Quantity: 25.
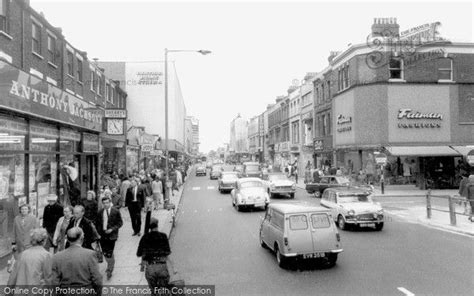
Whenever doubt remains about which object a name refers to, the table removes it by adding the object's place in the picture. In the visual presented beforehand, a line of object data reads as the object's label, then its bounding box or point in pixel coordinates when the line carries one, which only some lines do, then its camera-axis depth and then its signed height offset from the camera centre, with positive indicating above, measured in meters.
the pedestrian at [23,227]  8.47 -1.49
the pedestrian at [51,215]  9.83 -1.43
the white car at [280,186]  26.80 -2.02
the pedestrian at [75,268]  5.43 -1.53
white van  10.13 -2.07
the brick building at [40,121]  10.94 +1.27
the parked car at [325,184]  24.93 -1.81
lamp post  20.54 +5.40
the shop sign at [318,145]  42.95 +1.22
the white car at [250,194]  20.98 -2.06
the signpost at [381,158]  26.06 -0.17
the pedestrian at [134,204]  14.03 -1.70
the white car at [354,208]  14.98 -2.04
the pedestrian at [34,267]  5.73 -1.59
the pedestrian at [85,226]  8.33 -1.47
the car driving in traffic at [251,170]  37.69 -1.32
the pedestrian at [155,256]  6.63 -1.70
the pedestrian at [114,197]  15.21 -1.54
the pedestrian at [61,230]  8.67 -1.59
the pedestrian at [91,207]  10.16 -1.29
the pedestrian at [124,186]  18.15 -1.35
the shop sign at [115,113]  18.45 +2.04
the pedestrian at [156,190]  20.69 -1.75
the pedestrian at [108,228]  9.20 -1.68
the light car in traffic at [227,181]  32.29 -2.01
